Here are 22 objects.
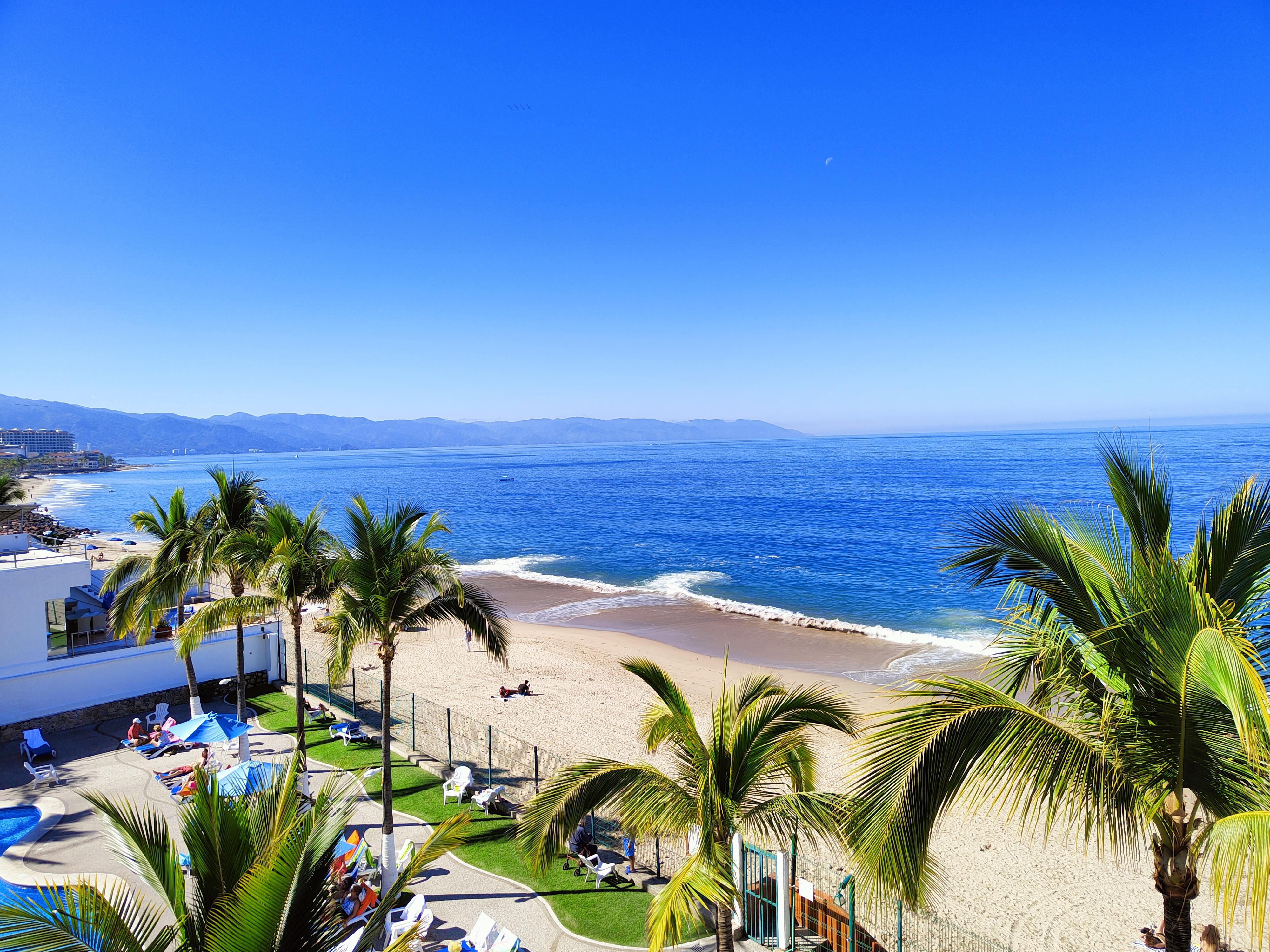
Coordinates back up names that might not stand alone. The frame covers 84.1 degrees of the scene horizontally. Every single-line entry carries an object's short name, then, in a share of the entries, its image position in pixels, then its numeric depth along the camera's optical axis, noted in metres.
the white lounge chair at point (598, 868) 11.09
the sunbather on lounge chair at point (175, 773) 14.70
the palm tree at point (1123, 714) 3.86
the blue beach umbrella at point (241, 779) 11.88
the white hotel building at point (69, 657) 17.05
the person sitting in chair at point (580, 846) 11.76
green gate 9.45
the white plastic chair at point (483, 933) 9.20
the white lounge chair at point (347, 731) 17.73
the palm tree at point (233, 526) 15.06
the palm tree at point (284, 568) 13.54
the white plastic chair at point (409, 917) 9.42
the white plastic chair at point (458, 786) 14.33
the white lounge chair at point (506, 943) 8.99
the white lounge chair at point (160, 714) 17.69
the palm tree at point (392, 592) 11.19
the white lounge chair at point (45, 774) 14.25
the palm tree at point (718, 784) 6.54
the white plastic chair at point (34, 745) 15.38
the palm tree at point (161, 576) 16.25
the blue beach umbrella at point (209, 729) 14.53
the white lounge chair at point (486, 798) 13.91
